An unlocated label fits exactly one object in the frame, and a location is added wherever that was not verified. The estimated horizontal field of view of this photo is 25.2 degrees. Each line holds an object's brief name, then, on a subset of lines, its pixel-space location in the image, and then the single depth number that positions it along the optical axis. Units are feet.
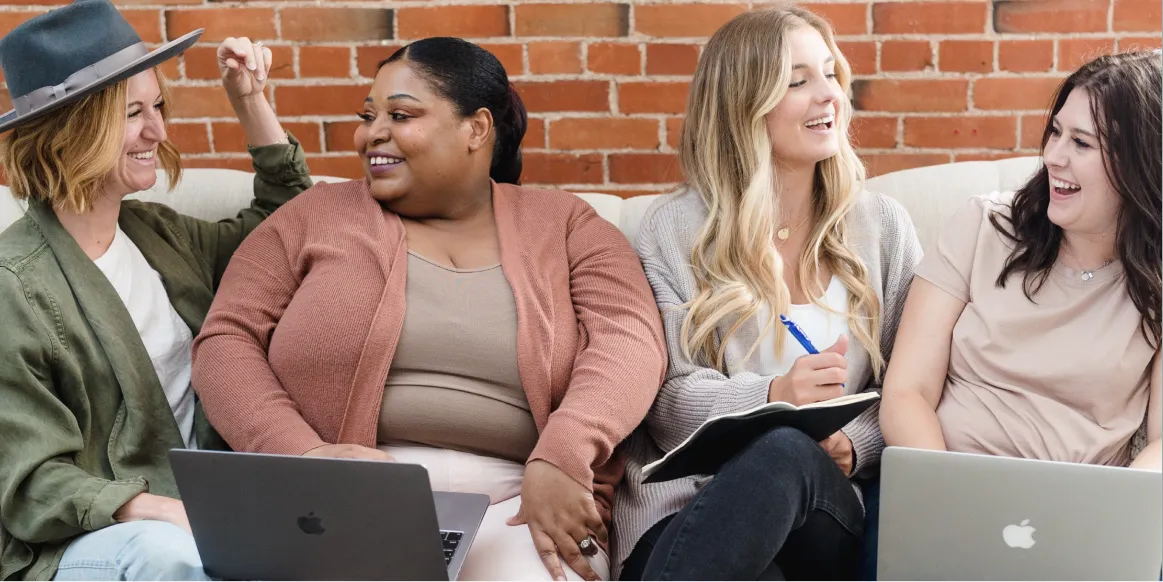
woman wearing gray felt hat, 12.82
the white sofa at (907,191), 14.30
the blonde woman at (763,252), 13.44
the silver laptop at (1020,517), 12.13
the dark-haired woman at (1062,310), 13.04
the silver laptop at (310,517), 12.25
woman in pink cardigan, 13.11
